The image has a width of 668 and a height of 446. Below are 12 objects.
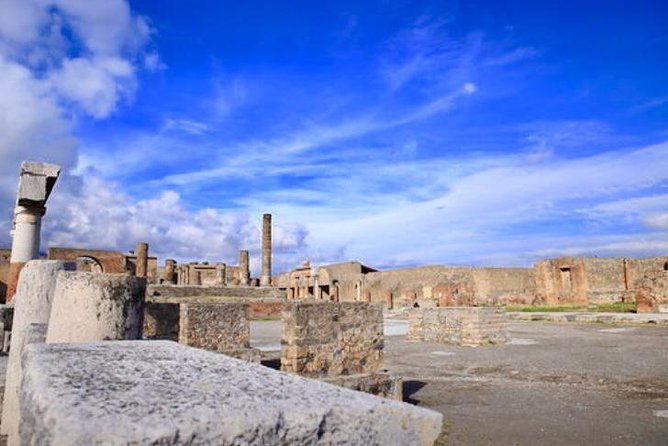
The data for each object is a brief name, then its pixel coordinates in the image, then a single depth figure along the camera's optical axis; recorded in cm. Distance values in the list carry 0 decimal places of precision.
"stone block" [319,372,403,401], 626
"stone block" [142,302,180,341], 987
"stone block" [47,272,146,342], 374
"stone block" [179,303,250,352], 805
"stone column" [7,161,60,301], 988
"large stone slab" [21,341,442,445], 96
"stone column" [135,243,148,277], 3084
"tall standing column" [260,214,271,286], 3553
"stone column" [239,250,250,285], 3631
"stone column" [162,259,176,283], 3359
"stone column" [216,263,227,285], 3597
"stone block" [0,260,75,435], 470
